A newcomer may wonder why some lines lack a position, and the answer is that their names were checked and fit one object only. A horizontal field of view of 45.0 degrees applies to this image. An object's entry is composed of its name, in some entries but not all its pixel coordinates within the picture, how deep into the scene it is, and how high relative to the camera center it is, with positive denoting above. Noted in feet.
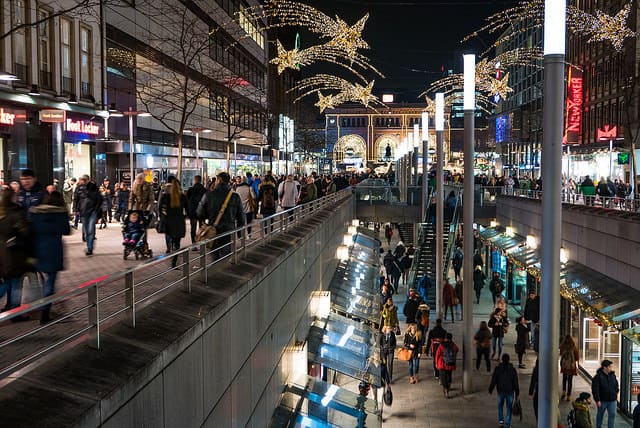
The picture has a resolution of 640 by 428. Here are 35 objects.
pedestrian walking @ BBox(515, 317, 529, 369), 69.36 -14.89
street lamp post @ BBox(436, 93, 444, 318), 85.25 -2.61
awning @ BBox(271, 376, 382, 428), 41.55 -13.47
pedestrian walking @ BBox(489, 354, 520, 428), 52.80 -14.50
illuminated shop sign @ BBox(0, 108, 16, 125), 80.69 +6.18
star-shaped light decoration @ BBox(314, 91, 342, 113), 142.10 +14.30
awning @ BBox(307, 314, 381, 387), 55.01 -13.57
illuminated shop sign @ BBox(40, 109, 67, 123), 87.81 +6.80
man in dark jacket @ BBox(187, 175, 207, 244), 50.01 -1.50
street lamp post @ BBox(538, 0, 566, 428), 30.42 -1.32
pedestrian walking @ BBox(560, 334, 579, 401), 58.44 -14.36
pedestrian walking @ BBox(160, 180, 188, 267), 43.57 -2.14
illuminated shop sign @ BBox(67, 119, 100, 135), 96.64 +6.26
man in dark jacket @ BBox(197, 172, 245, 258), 41.50 -1.76
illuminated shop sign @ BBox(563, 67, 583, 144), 199.21 +16.75
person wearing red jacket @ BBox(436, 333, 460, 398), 61.31 -14.93
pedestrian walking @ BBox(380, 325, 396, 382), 64.49 -14.50
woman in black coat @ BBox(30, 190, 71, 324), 27.22 -2.25
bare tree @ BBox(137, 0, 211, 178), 126.52 +19.17
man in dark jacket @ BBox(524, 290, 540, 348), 71.41 -12.69
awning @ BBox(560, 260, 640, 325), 49.77 -8.88
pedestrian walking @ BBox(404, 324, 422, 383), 66.18 -14.97
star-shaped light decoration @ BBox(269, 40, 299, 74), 87.04 +13.24
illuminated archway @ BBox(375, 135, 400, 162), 583.99 +23.14
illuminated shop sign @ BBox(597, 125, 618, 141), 180.86 +9.69
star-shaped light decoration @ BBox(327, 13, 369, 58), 76.28 +13.69
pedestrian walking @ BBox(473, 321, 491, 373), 67.51 -15.01
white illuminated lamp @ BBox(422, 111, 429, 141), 118.07 +7.43
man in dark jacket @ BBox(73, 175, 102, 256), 50.70 -2.19
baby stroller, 48.85 -3.70
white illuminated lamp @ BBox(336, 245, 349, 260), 95.86 -10.11
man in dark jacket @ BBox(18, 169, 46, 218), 30.81 -0.64
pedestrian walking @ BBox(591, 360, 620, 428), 49.08 -13.99
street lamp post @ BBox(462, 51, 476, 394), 61.62 -3.73
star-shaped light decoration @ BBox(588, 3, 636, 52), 97.71 +18.30
